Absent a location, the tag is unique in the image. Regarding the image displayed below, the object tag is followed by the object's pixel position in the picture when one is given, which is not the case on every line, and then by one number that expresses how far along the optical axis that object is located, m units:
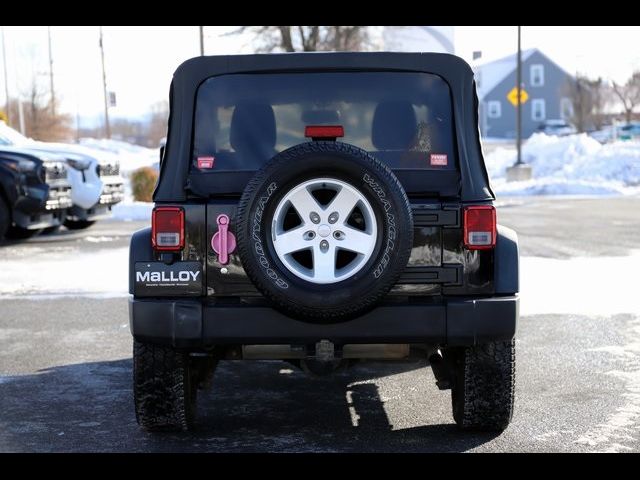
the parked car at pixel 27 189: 13.89
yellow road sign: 32.71
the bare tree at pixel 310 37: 40.53
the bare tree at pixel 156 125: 98.56
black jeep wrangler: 4.37
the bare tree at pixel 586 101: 68.94
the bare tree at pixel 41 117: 53.06
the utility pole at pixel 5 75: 51.91
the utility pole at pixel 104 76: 48.44
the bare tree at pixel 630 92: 70.94
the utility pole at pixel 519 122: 33.05
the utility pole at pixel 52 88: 56.34
